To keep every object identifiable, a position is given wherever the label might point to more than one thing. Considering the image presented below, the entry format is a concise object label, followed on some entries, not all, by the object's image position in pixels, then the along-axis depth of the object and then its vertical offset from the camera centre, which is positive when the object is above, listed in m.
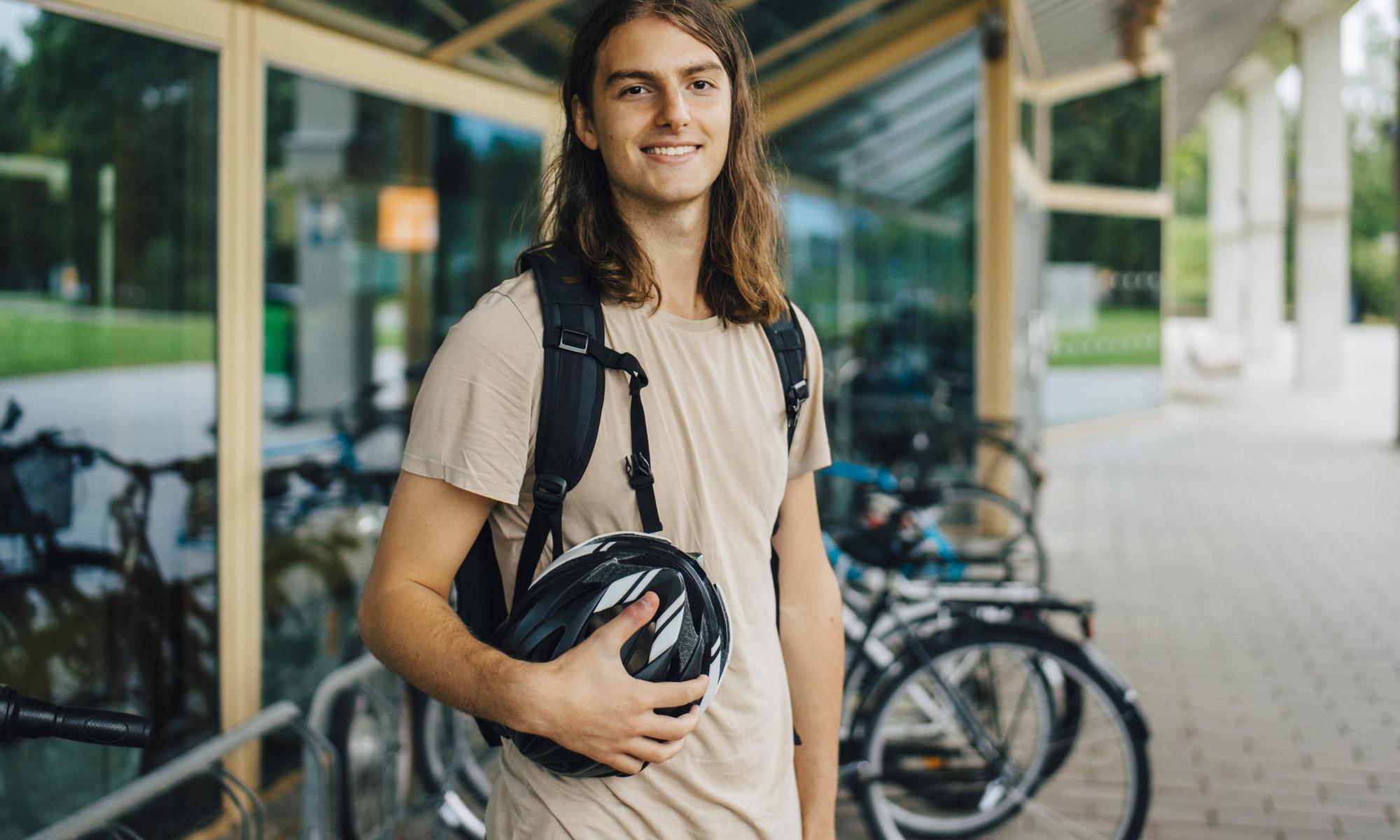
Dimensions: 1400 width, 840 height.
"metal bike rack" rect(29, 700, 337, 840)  2.45 -0.74
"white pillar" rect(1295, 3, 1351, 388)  22.11 +3.79
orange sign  5.98 +0.95
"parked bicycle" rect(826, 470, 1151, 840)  3.65 -0.81
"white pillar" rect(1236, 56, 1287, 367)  27.48 +4.58
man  1.39 -0.06
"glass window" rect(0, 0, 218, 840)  3.51 +0.20
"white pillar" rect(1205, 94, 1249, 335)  31.59 +4.88
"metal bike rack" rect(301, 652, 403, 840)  3.54 -0.75
